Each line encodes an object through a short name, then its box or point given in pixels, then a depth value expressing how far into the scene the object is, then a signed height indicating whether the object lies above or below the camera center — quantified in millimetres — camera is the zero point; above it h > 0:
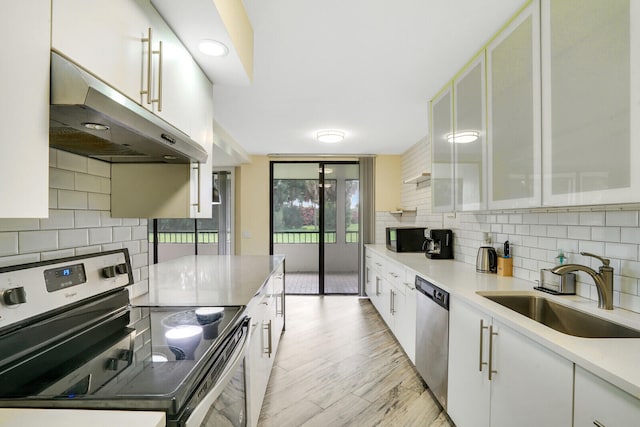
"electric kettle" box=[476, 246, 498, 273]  2402 -347
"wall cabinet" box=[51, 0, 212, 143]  796 +534
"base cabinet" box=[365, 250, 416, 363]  2664 -869
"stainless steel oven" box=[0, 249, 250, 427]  732 -423
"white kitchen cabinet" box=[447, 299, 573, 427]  1094 -697
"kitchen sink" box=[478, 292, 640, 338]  1306 -495
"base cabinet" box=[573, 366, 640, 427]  837 -546
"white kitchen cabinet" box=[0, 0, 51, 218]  611 +221
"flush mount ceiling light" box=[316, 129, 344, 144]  3779 +984
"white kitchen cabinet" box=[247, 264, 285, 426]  1711 -856
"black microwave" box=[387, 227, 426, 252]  3891 -300
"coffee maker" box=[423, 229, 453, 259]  3220 -303
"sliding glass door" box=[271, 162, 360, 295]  5422 +53
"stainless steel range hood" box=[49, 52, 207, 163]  714 +262
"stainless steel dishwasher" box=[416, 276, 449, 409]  1998 -851
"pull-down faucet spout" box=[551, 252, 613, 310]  1383 -296
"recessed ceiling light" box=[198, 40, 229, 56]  1499 +834
